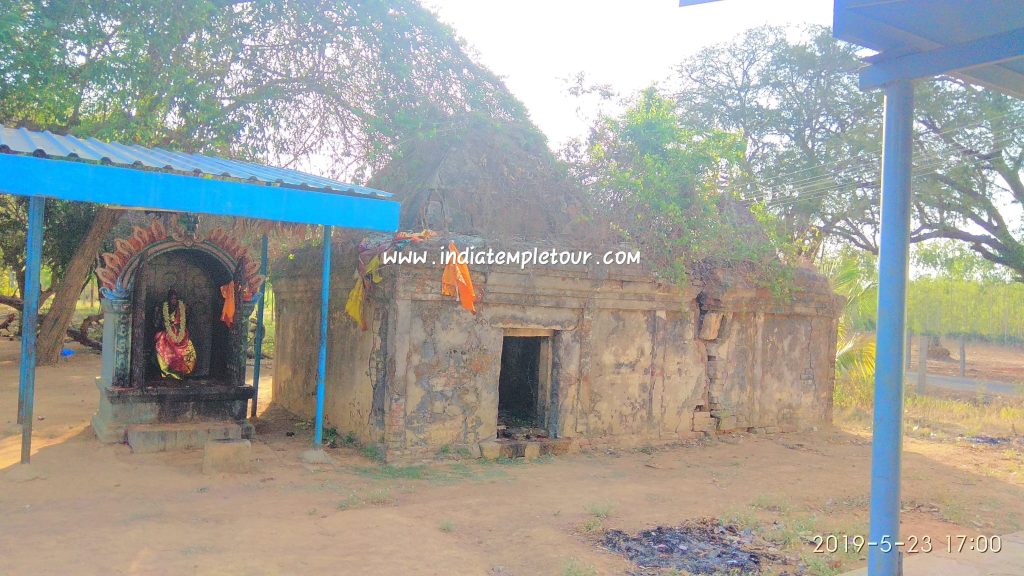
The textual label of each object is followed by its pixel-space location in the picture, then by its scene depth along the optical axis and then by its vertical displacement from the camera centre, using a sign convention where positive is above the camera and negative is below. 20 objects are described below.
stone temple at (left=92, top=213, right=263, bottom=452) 8.09 -0.53
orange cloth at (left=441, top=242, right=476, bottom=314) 8.04 +0.26
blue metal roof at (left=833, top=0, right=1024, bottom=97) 3.96 +1.68
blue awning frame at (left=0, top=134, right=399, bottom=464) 5.90 +0.85
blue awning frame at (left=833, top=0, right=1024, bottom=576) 4.12 +0.91
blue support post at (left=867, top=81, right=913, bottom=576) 4.19 -0.12
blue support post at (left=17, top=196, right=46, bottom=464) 6.32 -0.19
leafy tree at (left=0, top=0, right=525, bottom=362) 10.56 +3.47
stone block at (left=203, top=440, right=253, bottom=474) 7.12 -1.59
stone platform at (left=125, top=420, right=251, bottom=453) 7.77 -1.56
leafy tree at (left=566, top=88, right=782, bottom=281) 9.70 +1.74
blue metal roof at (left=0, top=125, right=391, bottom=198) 6.26 +1.25
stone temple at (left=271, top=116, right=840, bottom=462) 8.14 -0.47
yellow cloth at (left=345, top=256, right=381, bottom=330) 8.35 +0.02
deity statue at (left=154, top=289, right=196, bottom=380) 8.82 -0.61
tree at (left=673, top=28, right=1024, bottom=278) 15.56 +4.11
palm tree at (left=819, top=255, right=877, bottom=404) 14.28 -0.46
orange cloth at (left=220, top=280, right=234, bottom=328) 8.84 -0.05
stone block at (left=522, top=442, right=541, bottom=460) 8.66 -1.70
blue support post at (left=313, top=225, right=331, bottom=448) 7.83 -0.38
